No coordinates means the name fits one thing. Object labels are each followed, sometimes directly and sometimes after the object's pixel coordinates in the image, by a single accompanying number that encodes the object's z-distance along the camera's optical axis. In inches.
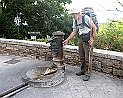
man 88.0
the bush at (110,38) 107.3
